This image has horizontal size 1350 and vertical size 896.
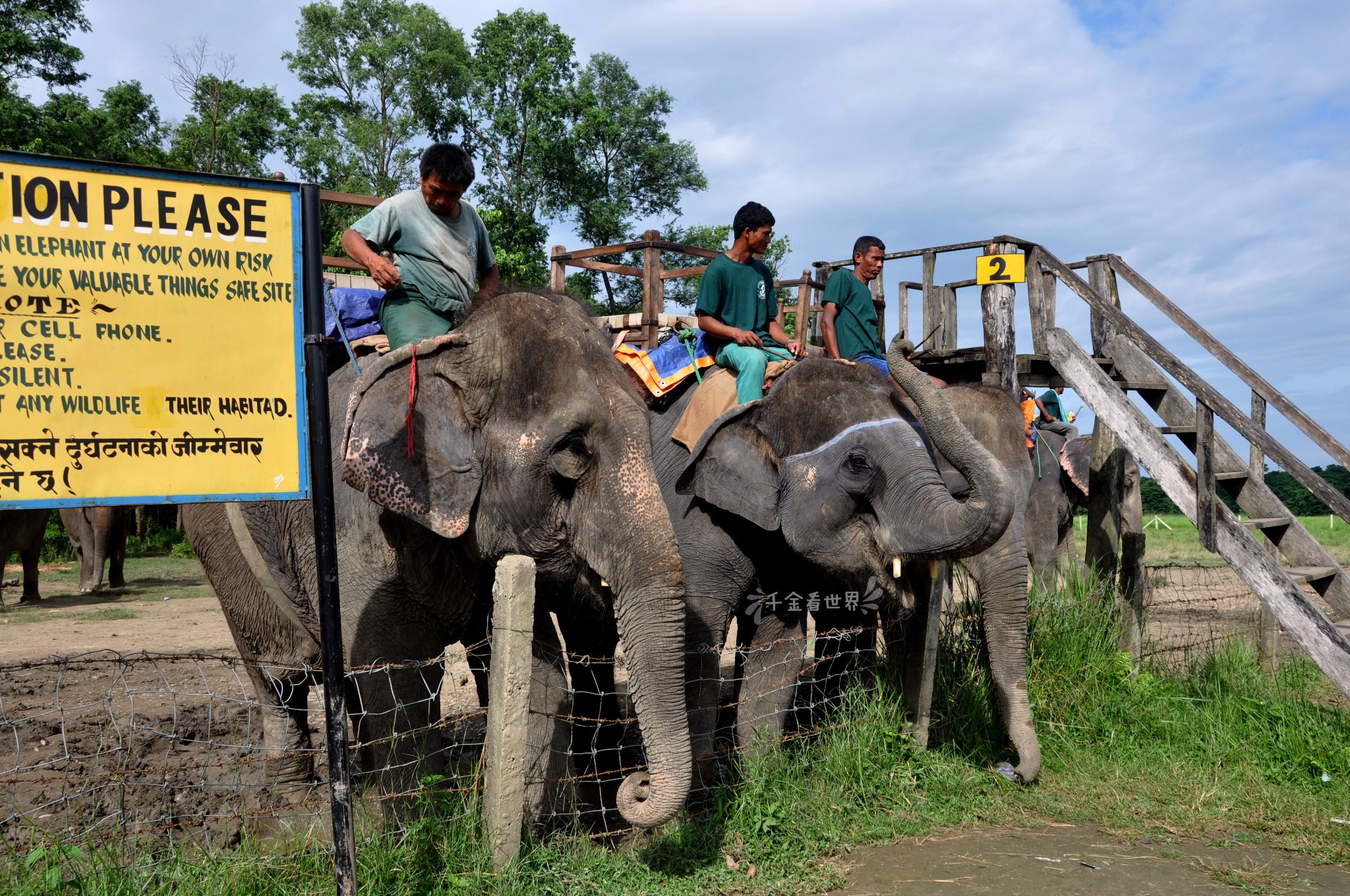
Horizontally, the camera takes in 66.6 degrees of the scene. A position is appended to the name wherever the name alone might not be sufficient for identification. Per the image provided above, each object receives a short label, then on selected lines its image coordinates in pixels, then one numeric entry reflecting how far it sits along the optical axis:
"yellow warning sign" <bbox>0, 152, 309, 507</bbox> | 2.98
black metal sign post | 3.29
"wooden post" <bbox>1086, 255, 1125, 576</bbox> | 8.66
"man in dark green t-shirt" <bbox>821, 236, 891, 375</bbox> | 7.21
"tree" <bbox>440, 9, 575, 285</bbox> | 35.22
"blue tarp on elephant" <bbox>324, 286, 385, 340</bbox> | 5.27
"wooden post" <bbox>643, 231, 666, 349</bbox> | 8.59
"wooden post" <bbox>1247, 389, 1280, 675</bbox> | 7.43
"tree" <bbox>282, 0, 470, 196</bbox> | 34.50
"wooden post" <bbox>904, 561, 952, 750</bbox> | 5.96
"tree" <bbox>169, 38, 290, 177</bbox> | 28.30
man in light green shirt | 4.74
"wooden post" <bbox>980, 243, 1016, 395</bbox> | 7.95
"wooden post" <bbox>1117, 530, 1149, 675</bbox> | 7.73
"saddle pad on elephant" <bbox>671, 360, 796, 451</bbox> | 6.05
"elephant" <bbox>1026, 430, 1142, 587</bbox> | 13.77
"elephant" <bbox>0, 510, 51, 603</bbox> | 13.19
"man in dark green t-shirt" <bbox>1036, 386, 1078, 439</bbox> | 15.56
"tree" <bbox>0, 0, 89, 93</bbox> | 25.28
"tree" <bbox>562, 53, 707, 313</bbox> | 35.91
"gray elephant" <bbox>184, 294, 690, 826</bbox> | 3.86
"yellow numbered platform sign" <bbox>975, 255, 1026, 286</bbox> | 7.91
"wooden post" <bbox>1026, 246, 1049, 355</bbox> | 8.51
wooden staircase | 6.42
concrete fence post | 3.81
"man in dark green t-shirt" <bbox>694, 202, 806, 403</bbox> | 6.08
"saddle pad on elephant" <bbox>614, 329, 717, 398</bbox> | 6.41
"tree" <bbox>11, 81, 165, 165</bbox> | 24.77
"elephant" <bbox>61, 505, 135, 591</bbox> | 14.48
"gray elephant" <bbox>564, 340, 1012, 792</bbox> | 5.13
